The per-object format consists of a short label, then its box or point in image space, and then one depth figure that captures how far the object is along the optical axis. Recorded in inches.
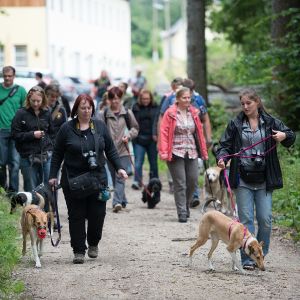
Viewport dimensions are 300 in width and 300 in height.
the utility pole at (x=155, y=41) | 4175.7
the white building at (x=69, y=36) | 2329.0
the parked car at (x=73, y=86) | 1743.6
